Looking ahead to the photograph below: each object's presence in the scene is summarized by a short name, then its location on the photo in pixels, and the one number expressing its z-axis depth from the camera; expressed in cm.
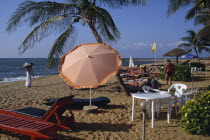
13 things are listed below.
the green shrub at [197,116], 407
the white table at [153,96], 467
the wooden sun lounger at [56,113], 416
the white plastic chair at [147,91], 545
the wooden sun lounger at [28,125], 345
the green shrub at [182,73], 1323
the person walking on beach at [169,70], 1088
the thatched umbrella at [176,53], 1888
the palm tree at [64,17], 735
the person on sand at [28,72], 1201
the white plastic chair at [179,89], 598
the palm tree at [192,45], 3058
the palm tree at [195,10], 935
